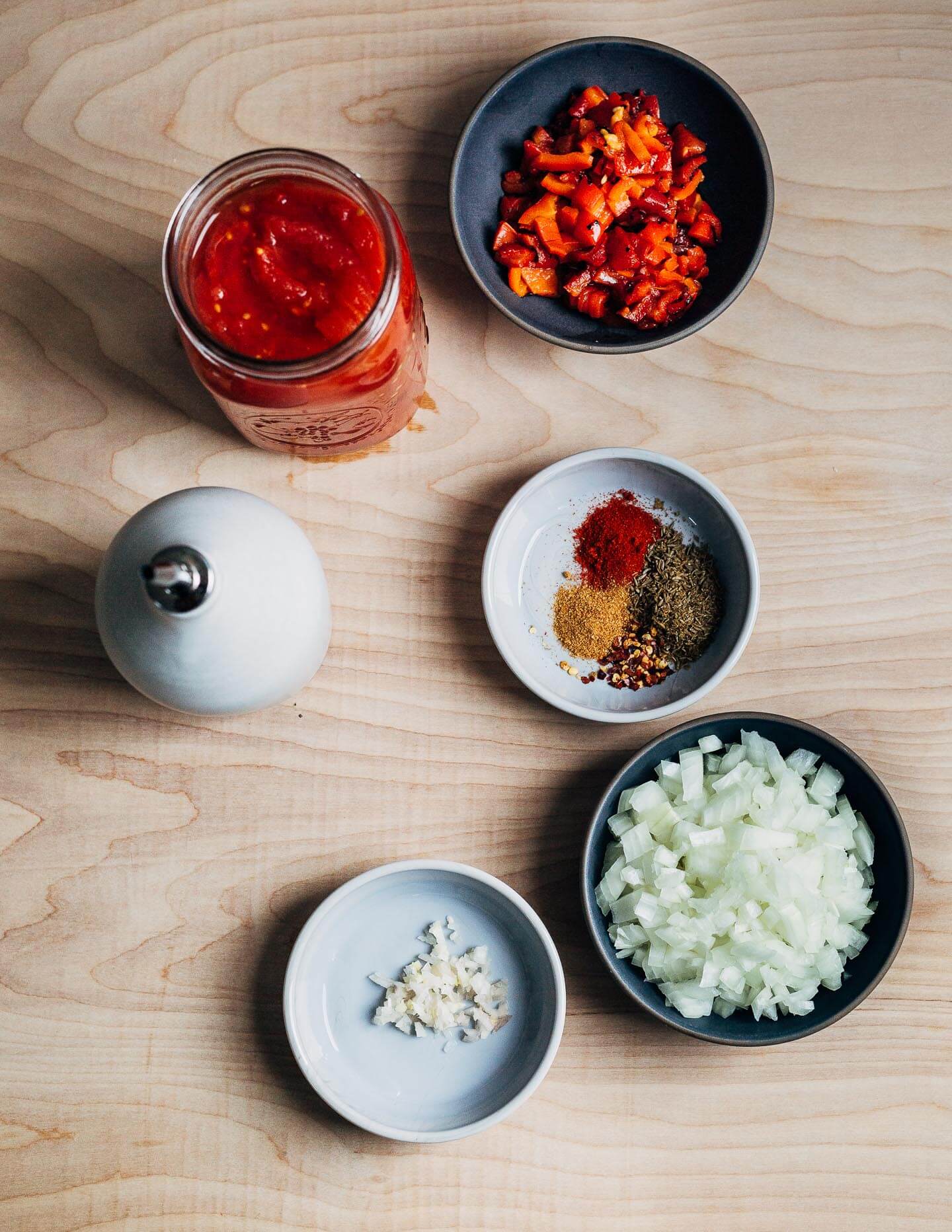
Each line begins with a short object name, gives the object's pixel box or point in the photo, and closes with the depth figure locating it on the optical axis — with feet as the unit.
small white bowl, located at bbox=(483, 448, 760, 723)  2.37
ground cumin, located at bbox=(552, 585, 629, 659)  2.42
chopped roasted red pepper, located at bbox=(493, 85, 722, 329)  2.35
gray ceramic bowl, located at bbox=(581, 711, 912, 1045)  2.32
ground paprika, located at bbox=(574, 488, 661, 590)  2.42
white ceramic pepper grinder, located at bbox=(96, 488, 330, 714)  2.06
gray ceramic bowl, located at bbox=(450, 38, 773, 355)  2.36
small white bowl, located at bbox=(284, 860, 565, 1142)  2.35
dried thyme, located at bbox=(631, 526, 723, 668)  2.40
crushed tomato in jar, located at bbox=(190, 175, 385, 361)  2.17
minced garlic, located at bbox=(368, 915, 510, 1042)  2.38
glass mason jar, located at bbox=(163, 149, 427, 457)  2.12
